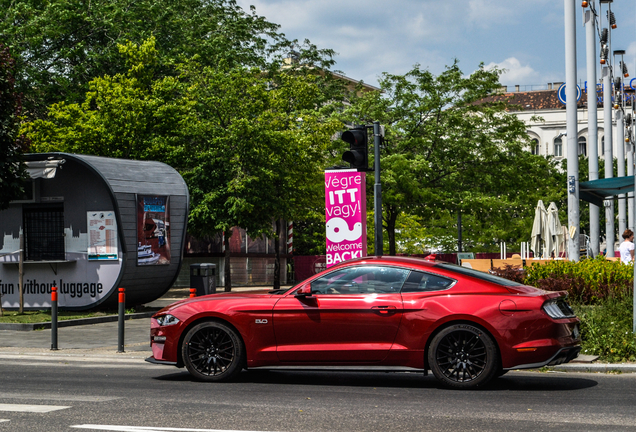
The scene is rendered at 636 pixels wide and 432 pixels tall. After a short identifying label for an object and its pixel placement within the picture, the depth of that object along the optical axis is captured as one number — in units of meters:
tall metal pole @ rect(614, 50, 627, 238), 35.22
